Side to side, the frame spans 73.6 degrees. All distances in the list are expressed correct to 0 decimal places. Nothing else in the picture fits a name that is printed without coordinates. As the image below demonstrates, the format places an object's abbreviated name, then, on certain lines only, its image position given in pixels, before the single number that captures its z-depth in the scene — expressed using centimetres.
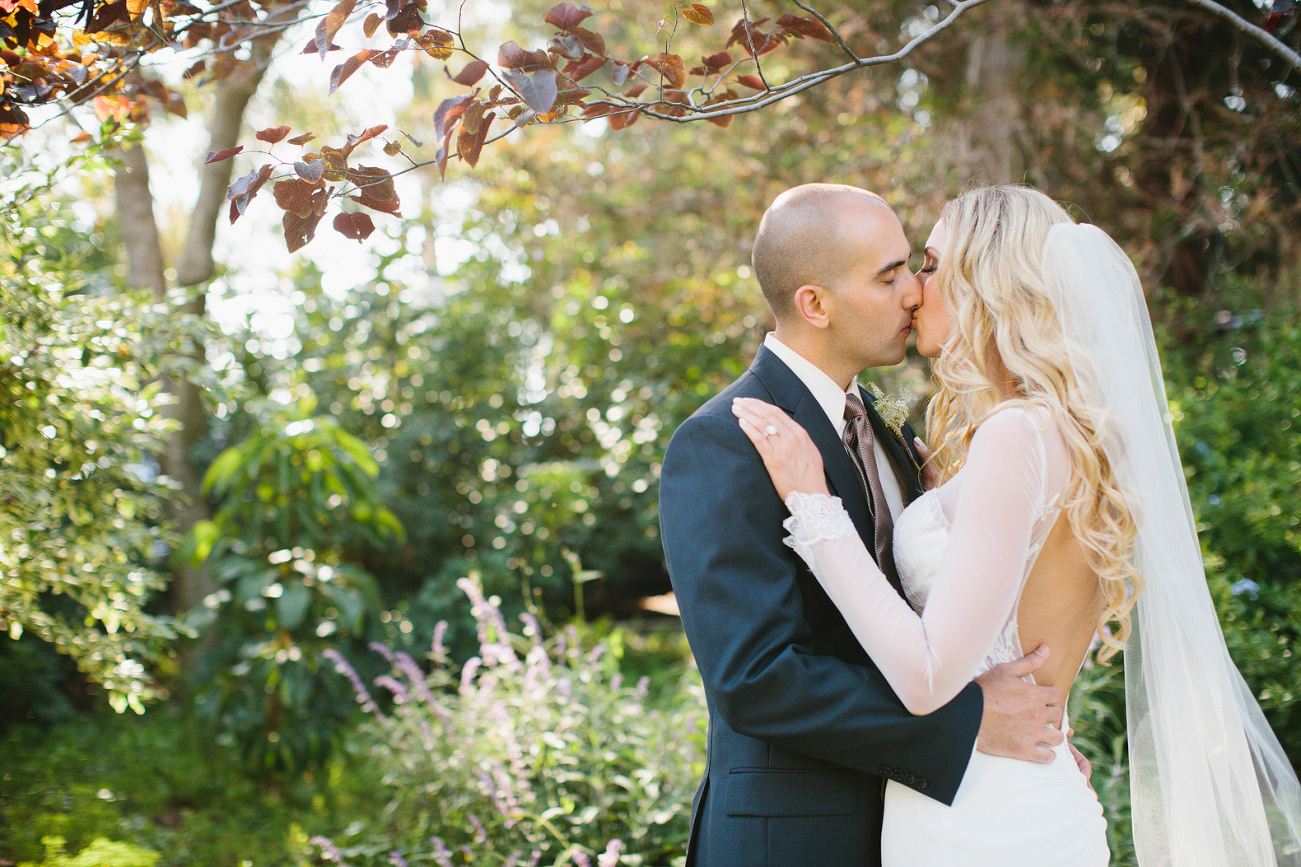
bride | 160
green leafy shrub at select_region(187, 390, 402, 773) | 423
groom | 162
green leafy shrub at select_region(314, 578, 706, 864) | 311
